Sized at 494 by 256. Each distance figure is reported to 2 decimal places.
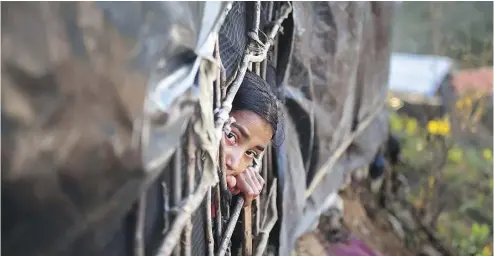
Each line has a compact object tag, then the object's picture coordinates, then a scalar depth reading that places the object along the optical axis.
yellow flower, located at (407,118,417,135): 4.70
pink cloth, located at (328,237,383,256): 2.35
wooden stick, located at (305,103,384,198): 2.10
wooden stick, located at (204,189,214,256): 1.10
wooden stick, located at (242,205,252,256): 1.46
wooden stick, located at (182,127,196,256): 0.96
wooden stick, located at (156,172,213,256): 0.94
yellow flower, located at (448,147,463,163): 4.43
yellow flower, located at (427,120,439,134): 4.12
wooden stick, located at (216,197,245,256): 1.25
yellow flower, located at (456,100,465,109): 4.74
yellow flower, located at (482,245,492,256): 3.54
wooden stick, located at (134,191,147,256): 0.87
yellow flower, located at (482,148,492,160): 4.41
